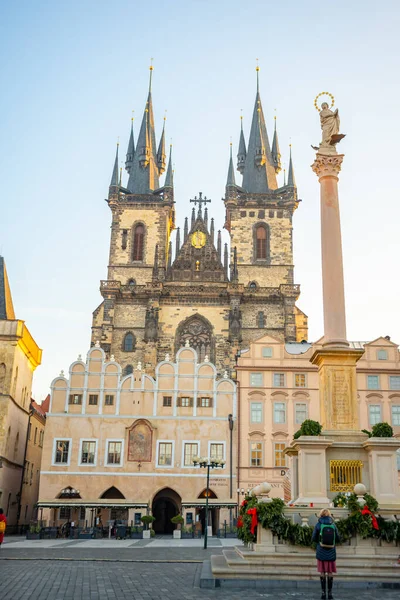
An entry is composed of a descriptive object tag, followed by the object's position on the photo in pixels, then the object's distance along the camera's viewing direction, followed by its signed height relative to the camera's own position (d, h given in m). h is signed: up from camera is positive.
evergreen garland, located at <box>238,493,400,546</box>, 12.88 -0.18
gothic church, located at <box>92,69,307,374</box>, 51.84 +20.46
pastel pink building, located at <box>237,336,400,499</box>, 37.78 +7.03
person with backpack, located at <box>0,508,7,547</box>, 18.47 -0.46
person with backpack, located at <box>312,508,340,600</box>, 10.30 -0.50
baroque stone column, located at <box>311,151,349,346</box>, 17.06 +7.08
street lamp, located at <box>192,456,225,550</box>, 26.62 +2.07
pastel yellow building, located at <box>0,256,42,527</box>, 36.69 +6.63
